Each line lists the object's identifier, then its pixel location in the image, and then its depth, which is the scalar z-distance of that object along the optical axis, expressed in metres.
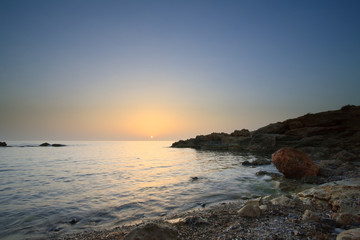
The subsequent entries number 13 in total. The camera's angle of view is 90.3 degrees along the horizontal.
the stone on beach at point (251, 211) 5.73
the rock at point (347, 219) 4.66
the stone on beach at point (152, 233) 4.09
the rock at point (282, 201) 6.96
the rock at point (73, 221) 7.14
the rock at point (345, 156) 22.59
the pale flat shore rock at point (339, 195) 6.01
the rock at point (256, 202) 6.61
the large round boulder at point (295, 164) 13.72
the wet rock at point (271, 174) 15.25
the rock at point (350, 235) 3.37
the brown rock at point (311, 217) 4.96
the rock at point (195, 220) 5.60
